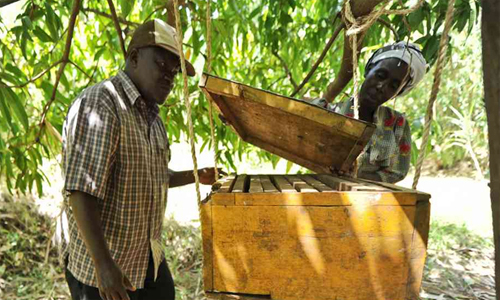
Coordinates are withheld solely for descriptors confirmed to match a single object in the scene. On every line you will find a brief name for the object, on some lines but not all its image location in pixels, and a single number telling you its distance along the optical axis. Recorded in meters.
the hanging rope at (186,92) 1.03
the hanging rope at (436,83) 0.94
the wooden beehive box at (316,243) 0.89
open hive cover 1.02
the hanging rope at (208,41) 1.19
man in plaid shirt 1.24
